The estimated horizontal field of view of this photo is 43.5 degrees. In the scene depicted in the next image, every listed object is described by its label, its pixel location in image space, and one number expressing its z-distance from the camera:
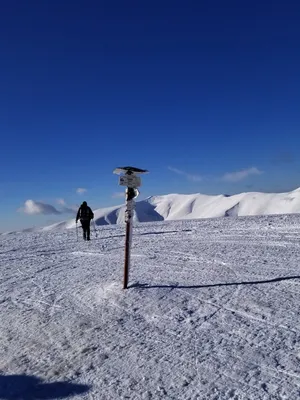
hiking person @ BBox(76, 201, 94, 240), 21.39
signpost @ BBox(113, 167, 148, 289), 8.38
